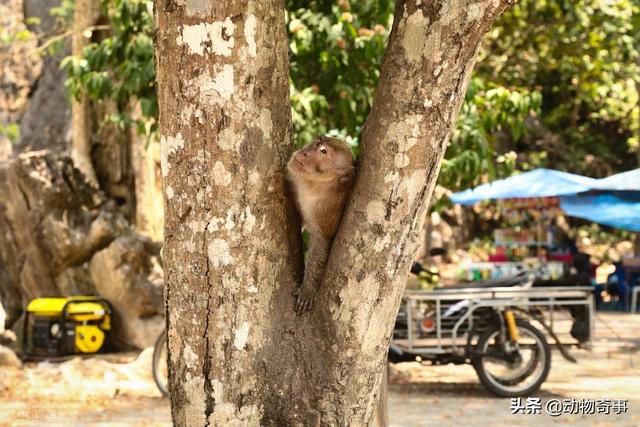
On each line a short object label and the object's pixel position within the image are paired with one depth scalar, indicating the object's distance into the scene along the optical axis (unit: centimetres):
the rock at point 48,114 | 1477
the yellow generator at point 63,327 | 1020
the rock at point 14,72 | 1639
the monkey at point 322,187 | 366
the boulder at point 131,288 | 1086
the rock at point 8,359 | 973
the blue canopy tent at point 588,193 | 1064
